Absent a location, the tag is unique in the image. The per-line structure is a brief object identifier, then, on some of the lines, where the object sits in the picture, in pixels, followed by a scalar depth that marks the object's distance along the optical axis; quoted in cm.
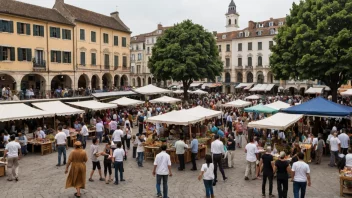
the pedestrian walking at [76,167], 950
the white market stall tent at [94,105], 2362
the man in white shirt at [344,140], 1336
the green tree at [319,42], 2092
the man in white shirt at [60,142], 1321
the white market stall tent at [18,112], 1698
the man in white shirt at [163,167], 920
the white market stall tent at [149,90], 3278
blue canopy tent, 1491
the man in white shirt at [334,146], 1304
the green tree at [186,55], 3800
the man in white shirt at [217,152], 1123
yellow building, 2891
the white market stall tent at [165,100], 2995
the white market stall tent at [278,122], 1381
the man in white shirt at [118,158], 1075
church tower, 8462
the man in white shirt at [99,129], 1802
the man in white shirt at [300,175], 844
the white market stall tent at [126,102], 2687
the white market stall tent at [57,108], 2006
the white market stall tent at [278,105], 2083
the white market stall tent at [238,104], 2590
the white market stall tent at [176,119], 1495
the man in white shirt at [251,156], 1130
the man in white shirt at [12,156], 1145
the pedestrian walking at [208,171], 891
